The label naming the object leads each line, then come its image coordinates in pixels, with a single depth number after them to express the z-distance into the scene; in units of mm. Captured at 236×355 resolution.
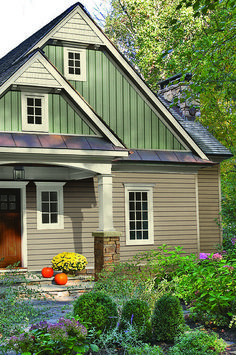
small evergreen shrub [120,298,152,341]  7969
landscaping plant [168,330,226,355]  7051
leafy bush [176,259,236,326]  9094
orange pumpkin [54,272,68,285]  14445
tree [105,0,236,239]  19714
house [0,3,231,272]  14672
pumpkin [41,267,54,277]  14836
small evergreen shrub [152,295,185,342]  8156
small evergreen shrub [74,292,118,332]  7711
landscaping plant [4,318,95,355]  6373
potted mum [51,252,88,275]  15383
